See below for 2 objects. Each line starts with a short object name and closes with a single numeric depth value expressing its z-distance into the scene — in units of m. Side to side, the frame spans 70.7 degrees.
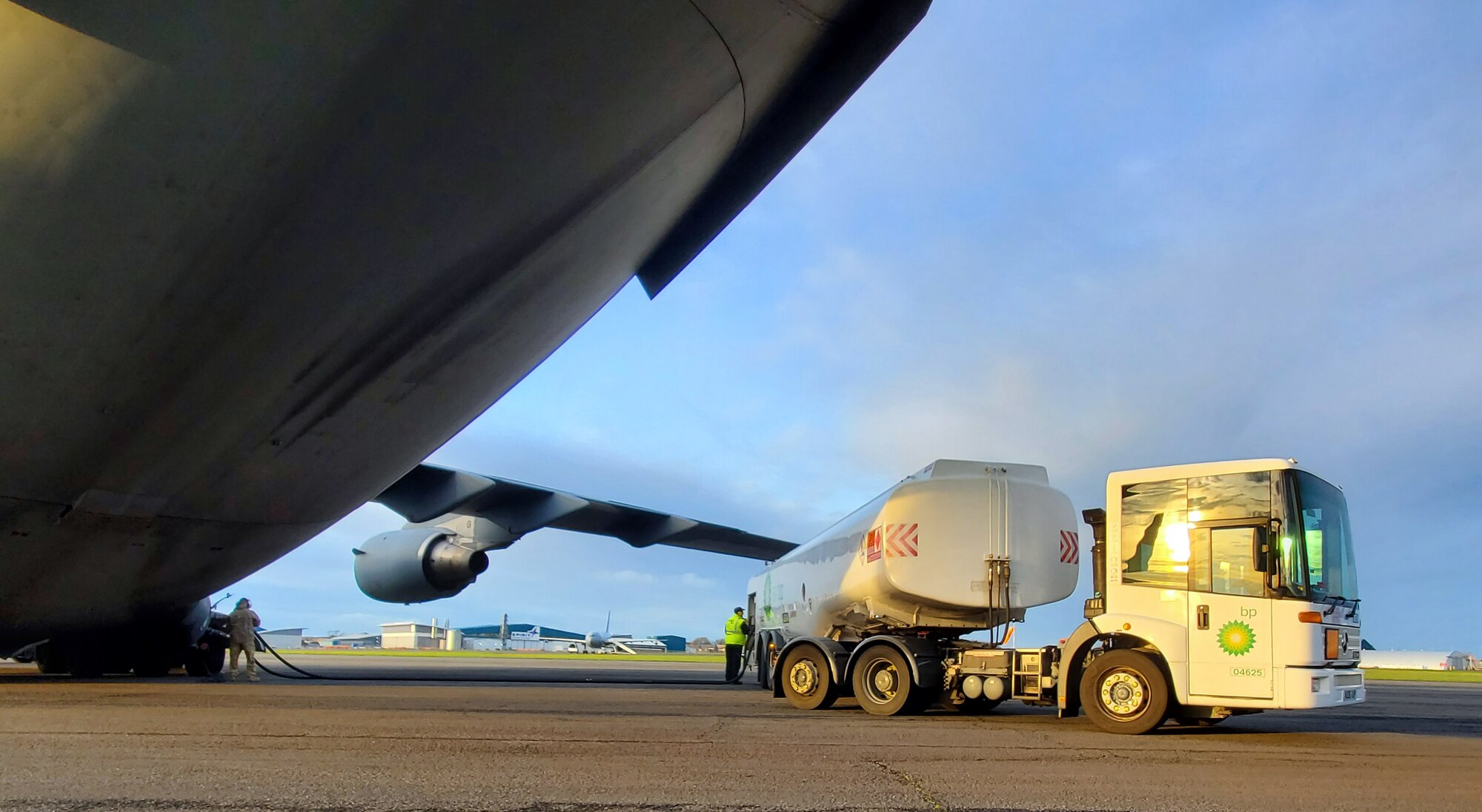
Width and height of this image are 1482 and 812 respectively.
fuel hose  17.38
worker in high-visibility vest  19.41
